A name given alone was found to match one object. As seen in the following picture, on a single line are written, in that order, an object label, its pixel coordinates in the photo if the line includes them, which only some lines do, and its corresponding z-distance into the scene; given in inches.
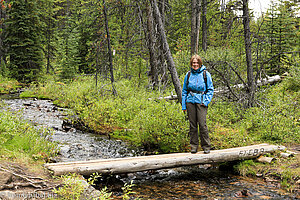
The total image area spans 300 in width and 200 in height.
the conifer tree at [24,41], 863.1
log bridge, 190.7
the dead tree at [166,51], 313.1
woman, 240.4
